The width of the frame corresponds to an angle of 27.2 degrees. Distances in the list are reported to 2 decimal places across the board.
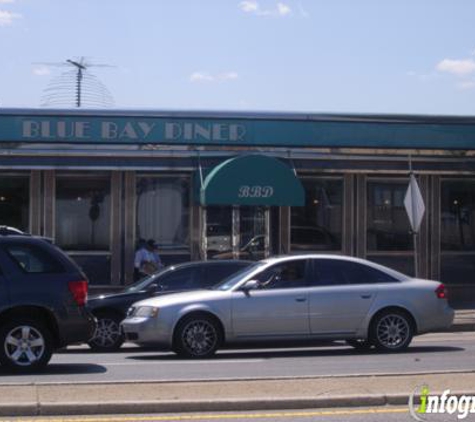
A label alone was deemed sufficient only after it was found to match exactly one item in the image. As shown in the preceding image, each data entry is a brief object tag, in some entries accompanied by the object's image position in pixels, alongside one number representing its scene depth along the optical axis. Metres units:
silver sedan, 14.52
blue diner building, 23.94
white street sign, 22.17
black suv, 12.51
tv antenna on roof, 31.16
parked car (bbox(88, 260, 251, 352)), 16.64
